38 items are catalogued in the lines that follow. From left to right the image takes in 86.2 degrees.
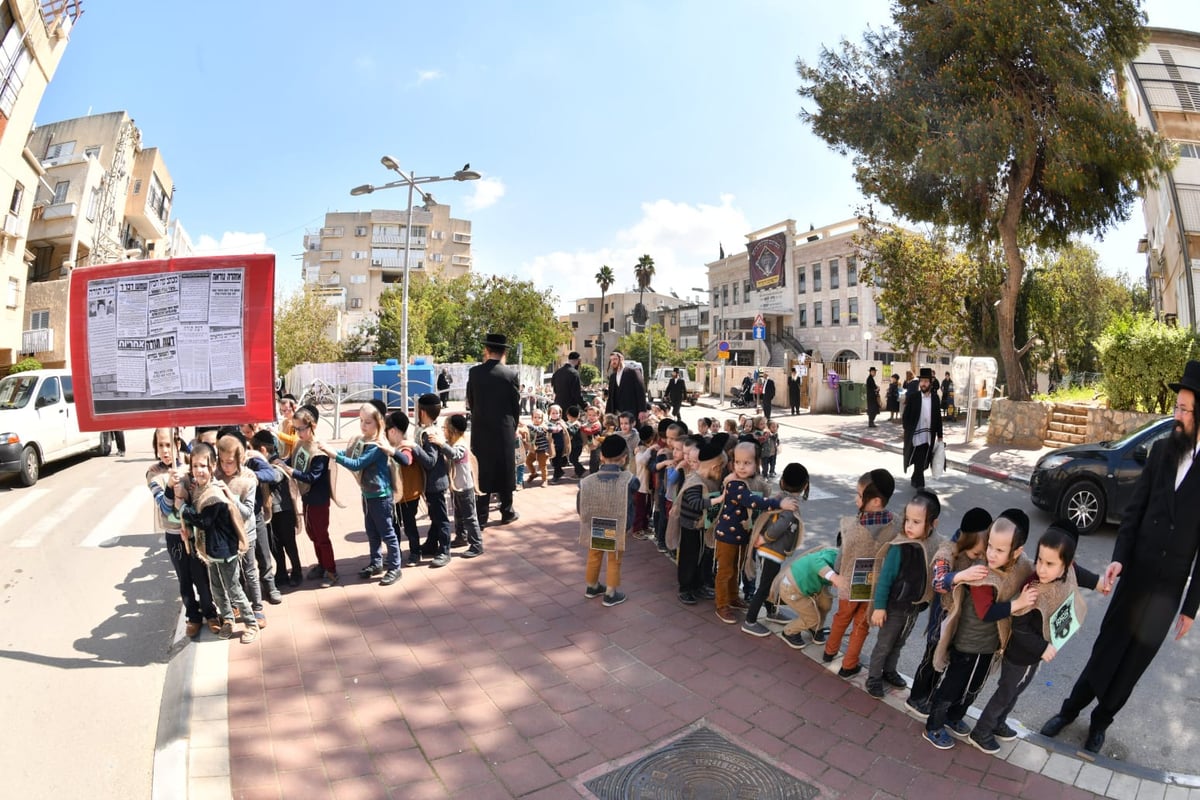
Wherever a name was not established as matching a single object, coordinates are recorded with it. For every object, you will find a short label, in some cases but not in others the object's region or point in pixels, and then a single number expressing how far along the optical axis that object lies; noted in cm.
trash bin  2361
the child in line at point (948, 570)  339
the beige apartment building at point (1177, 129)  2203
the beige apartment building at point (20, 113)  2161
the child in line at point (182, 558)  442
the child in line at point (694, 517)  496
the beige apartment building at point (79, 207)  2667
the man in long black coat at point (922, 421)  983
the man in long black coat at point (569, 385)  1047
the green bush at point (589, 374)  3753
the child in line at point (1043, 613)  312
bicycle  2558
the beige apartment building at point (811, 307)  3569
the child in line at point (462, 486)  606
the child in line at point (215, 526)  430
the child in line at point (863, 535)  392
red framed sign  453
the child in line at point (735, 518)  464
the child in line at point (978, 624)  321
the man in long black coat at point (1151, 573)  344
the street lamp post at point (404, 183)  1628
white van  998
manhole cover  309
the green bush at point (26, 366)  2183
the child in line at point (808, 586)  420
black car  765
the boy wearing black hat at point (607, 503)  493
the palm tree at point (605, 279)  7169
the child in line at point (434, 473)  587
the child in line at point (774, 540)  450
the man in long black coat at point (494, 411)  673
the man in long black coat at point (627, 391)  991
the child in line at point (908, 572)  366
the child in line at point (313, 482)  541
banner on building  4041
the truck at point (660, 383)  3457
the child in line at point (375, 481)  534
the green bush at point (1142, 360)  1158
